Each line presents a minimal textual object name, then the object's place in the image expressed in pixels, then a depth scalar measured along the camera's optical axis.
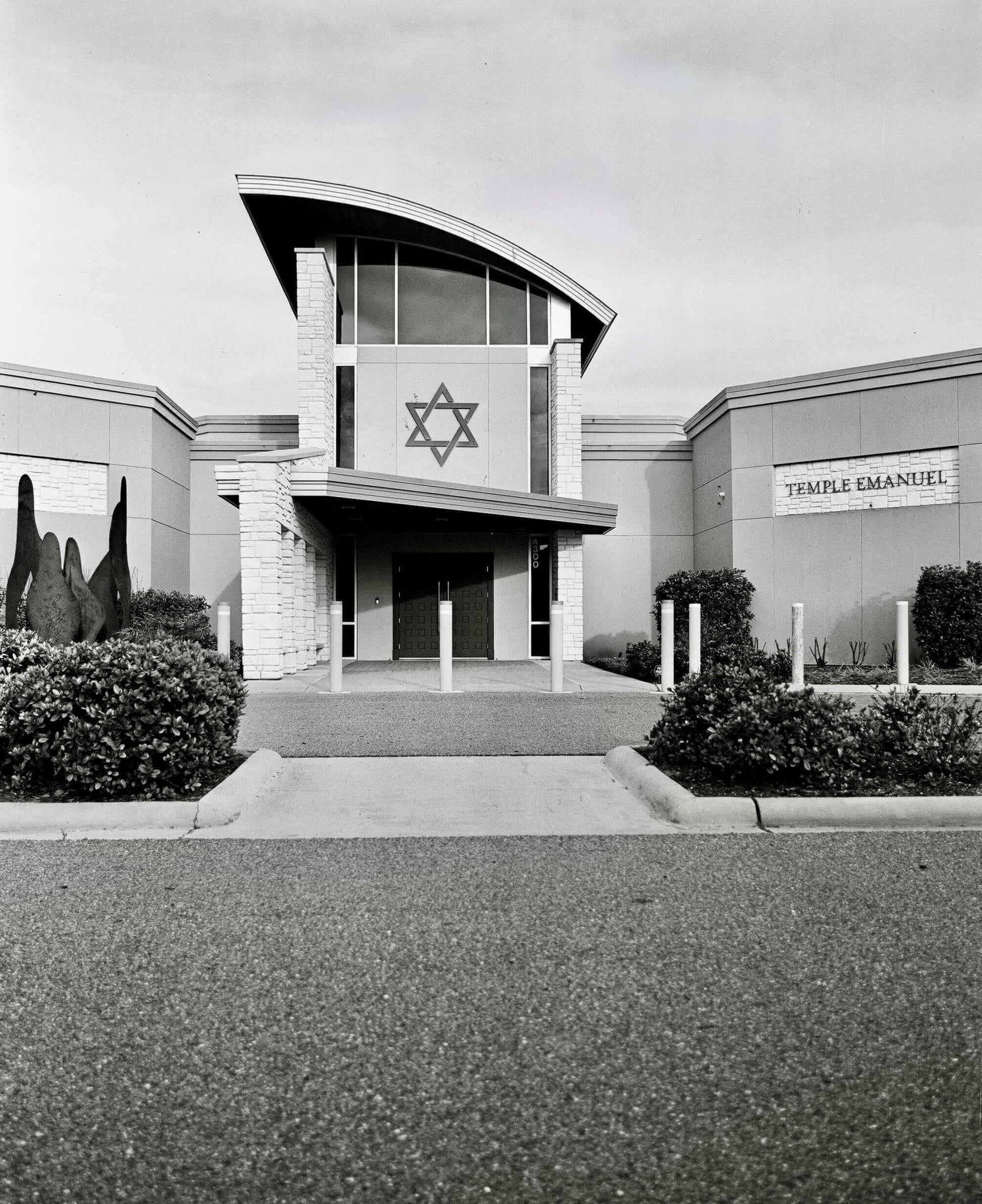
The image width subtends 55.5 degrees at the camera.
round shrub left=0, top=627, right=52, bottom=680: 7.09
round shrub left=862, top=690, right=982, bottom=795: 6.27
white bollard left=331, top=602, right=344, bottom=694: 13.19
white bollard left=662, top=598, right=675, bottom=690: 13.26
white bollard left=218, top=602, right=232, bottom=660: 13.84
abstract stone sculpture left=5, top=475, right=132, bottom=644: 8.42
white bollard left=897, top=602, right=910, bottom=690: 14.63
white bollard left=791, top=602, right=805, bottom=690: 13.51
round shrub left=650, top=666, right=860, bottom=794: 6.08
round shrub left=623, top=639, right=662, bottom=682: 16.48
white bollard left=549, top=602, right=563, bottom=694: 13.25
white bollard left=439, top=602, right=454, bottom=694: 13.11
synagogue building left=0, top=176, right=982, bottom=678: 18.61
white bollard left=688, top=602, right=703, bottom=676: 13.21
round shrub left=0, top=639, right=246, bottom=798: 5.84
